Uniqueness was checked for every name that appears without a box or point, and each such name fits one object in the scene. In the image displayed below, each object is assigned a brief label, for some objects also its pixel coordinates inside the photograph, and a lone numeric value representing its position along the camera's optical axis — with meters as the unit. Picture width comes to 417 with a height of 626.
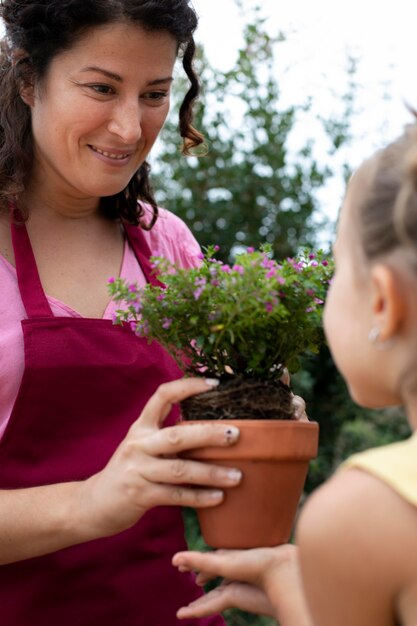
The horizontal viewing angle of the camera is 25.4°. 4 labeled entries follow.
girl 1.35
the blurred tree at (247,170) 4.62
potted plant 1.80
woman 2.20
